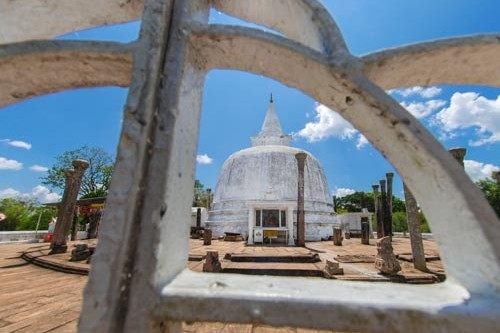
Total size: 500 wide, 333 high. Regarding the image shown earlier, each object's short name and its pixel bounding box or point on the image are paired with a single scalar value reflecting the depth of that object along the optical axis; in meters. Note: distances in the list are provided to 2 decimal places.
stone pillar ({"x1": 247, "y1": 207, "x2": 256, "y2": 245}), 11.33
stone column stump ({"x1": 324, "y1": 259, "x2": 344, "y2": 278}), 3.79
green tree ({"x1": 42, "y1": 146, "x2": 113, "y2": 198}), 25.55
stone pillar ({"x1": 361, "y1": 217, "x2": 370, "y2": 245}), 11.29
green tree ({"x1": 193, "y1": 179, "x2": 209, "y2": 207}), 29.21
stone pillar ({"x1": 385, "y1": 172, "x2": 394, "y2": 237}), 11.88
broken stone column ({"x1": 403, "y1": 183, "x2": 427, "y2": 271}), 4.55
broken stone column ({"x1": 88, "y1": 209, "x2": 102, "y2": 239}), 11.99
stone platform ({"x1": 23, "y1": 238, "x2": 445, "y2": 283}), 3.80
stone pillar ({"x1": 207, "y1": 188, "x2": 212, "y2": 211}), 20.80
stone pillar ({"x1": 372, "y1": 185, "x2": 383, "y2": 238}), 12.81
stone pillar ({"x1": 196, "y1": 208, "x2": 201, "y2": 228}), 16.98
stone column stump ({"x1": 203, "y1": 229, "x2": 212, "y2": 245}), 9.32
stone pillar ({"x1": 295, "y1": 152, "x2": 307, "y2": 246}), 9.77
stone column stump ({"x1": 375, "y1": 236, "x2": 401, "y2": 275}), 4.03
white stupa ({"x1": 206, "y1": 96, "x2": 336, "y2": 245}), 15.82
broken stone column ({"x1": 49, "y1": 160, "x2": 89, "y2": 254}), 5.91
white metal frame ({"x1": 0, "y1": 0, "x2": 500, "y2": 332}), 0.63
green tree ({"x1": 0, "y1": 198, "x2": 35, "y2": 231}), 29.97
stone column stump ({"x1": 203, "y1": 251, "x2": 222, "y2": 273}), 3.59
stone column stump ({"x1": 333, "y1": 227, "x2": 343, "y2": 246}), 10.11
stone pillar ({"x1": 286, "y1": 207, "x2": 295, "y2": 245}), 11.66
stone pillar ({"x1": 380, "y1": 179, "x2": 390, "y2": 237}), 11.79
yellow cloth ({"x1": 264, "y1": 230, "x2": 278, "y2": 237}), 11.64
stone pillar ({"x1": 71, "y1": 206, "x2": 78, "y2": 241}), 11.15
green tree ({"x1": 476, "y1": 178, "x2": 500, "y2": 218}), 21.11
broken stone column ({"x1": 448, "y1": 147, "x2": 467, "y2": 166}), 5.23
